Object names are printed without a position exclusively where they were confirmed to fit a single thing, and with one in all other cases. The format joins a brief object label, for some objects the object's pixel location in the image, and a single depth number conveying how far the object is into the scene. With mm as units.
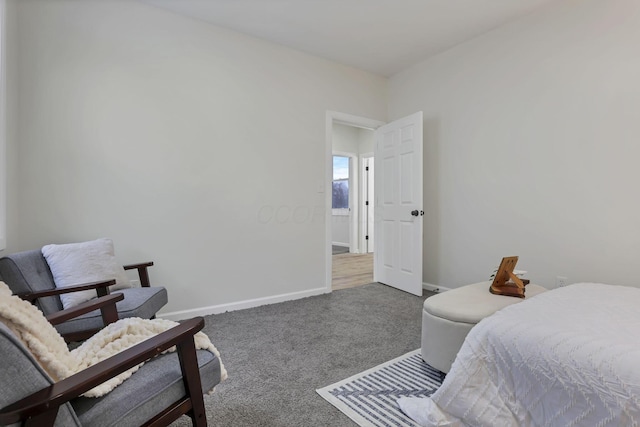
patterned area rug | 1408
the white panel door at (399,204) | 3348
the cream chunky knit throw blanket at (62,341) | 826
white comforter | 922
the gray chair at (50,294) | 1668
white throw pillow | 1862
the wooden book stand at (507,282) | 1780
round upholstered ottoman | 1575
